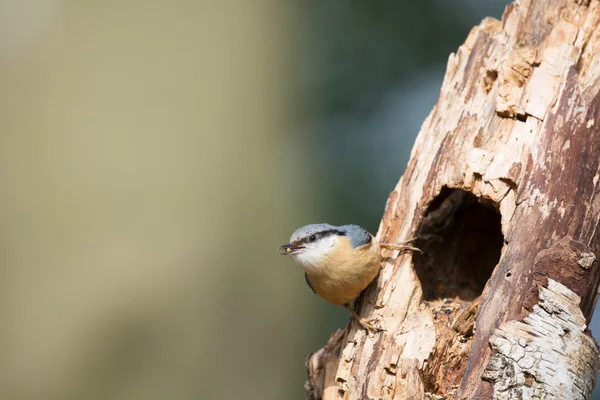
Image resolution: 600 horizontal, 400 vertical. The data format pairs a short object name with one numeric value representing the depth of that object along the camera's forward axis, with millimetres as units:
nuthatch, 5686
